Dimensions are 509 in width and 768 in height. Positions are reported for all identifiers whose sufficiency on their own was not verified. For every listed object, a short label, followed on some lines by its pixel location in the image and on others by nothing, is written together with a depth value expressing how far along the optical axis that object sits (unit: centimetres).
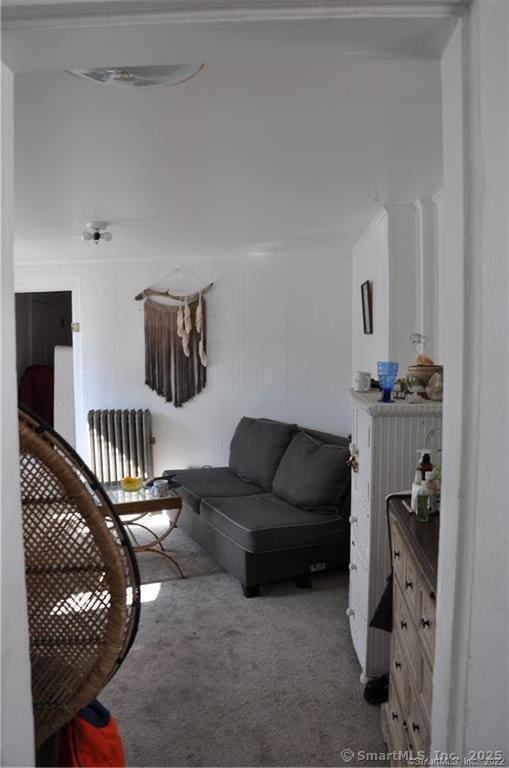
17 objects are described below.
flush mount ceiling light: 157
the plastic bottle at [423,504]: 161
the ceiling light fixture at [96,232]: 352
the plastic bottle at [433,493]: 163
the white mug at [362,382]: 240
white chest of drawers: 204
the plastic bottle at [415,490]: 165
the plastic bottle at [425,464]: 172
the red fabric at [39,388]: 598
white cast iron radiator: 495
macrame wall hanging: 487
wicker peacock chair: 90
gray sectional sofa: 304
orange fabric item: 97
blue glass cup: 213
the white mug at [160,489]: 346
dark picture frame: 380
